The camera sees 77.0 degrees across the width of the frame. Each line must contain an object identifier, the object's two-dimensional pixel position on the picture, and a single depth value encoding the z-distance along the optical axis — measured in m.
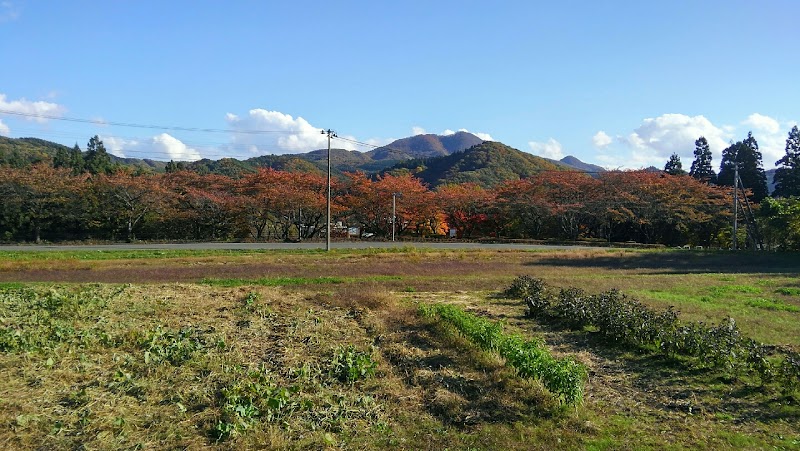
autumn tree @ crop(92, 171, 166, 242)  42.38
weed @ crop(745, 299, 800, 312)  12.01
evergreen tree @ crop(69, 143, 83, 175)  53.03
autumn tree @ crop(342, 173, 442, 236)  46.38
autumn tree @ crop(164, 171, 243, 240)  43.72
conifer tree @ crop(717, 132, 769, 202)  48.03
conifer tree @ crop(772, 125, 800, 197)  45.55
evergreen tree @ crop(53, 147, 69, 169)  56.12
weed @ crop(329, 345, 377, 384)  6.66
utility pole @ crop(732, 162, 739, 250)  32.49
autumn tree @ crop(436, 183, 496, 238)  48.72
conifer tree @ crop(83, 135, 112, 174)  55.62
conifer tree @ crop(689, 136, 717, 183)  53.41
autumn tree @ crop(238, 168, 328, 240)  43.03
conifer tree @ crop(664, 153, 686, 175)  56.47
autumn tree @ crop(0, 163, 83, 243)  41.28
